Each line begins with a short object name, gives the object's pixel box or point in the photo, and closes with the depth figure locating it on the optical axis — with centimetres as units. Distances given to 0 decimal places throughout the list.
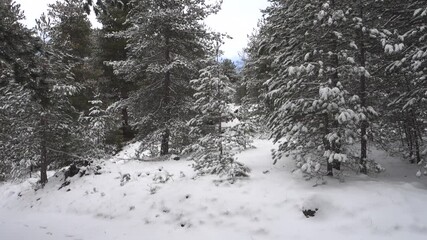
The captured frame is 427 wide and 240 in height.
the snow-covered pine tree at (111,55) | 2283
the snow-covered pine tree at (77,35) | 2062
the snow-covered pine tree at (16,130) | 1489
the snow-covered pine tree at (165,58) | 1575
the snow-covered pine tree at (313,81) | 916
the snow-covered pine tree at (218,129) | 1167
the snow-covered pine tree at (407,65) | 875
